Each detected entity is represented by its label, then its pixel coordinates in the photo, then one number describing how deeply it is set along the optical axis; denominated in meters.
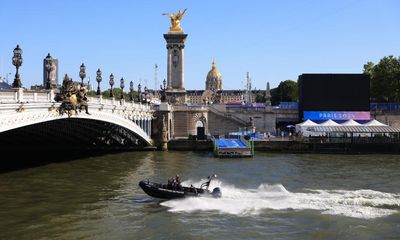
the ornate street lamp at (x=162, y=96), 83.51
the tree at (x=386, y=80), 101.06
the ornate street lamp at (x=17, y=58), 29.70
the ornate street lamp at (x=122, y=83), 59.24
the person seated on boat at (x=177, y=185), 34.22
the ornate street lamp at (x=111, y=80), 53.75
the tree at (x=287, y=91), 139.56
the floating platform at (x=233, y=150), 66.25
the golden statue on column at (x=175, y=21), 99.19
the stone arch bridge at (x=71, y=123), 31.02
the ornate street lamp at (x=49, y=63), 33.19
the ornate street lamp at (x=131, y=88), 68.78
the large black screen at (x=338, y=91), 86.88
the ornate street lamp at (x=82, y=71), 42.09
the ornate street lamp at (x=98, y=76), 47.62
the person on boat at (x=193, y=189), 34.12
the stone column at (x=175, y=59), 97.81
